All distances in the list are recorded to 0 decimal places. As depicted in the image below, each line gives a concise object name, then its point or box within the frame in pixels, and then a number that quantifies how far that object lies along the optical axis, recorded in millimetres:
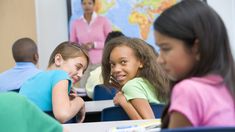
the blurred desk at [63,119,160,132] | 1767
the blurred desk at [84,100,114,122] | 2900
